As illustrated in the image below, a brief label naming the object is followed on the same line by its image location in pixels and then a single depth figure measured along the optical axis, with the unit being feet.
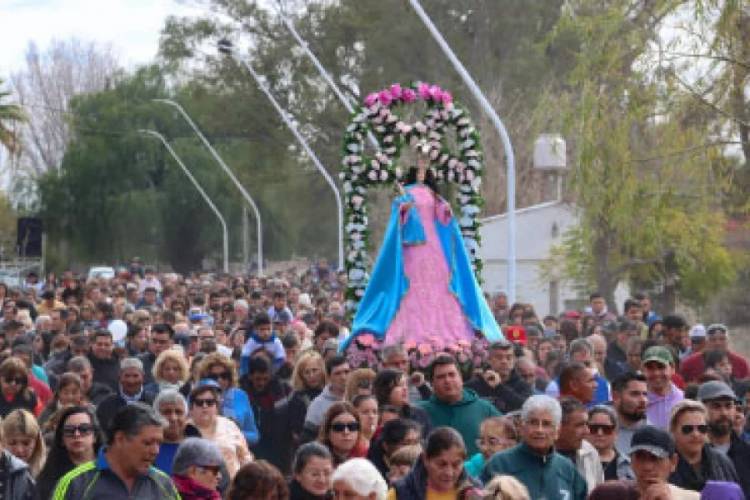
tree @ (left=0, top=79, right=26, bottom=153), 152.66
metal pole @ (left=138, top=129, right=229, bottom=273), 202.45
